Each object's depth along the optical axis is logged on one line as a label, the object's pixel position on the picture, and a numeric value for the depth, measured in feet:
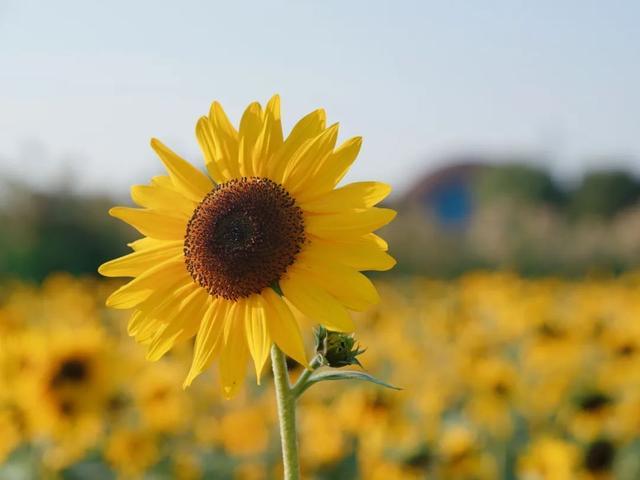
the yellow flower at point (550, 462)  15.55
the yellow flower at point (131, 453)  16.60
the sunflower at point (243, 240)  5.77
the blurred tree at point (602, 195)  136.10
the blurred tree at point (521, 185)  135.23
